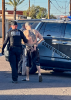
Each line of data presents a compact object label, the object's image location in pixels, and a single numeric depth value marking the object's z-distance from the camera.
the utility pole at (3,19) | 35.19
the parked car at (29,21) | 14.77
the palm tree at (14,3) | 64.96
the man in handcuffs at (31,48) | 12.56
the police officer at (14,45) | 11.94
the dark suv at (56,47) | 13.56
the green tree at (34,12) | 119.47
